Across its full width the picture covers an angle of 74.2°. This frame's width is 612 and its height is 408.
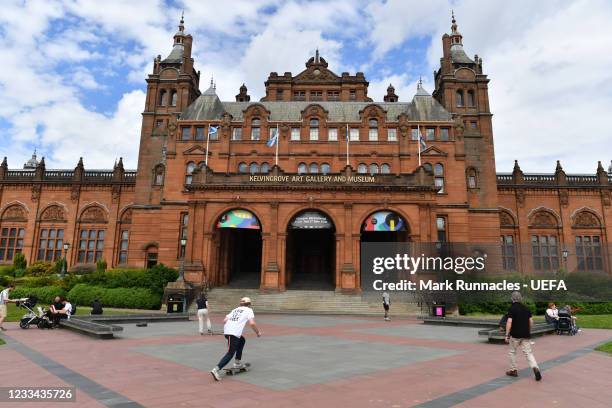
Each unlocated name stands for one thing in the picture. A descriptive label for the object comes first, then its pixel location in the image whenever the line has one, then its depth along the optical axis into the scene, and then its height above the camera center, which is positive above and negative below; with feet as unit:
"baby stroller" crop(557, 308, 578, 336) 62.85 -7.84
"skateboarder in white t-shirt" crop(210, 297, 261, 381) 31.22 -4.67
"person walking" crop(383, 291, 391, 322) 86.99 -6.69
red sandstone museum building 123.54 +29.13
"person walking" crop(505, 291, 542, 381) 32.94 -4.74
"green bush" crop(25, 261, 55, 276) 148.97 -1.08
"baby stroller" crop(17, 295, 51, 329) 60.95 -8.12
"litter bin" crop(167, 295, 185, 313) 95.20 -8.51
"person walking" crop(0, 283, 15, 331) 57.77 -5.20
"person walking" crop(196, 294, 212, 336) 58.90 -6.14
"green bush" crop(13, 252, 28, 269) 159.82 +1.89
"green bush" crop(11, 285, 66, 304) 104.78 -6.65
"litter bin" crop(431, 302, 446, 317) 88.53 -8.16
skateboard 32.32 -8.06
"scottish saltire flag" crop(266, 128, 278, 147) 141.96 +45.27
